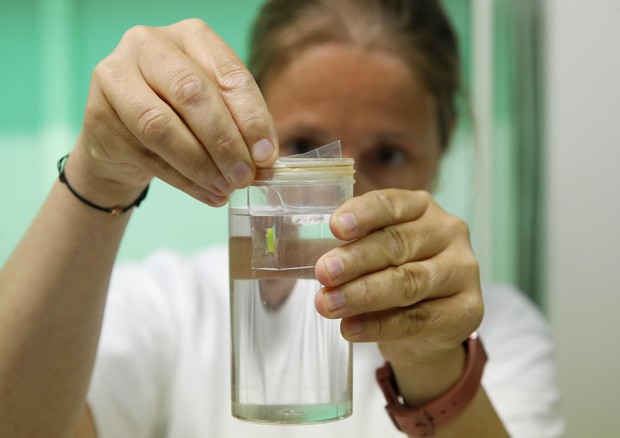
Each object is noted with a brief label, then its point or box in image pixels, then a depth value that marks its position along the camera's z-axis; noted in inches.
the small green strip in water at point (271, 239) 17.6
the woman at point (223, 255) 18.2
